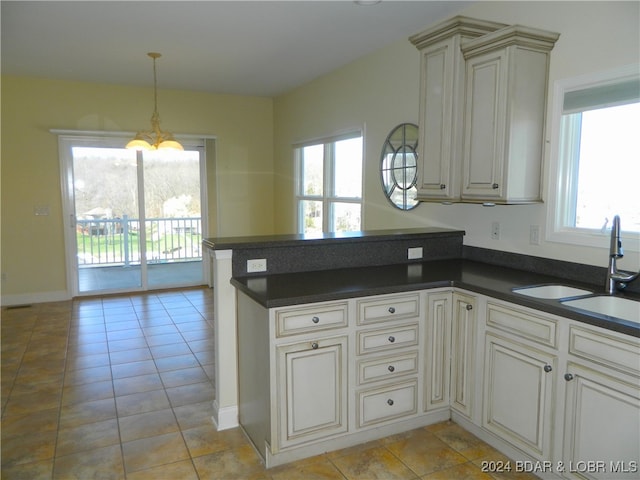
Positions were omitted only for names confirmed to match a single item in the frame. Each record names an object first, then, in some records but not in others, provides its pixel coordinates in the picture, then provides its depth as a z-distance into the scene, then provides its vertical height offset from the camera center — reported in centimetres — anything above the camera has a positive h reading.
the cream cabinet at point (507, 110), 267 +52
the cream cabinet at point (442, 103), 284 +61
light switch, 575 -15
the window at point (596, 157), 252 +24
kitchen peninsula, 211 -77
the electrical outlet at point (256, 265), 278 -39
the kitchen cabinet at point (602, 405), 185 -84
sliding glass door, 600 -24
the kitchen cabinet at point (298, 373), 233 -89
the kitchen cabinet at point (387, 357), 254 -87
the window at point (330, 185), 493 +17
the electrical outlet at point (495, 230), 325 -21
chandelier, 468 +56
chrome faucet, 234 -35
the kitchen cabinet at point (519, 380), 221 -89
